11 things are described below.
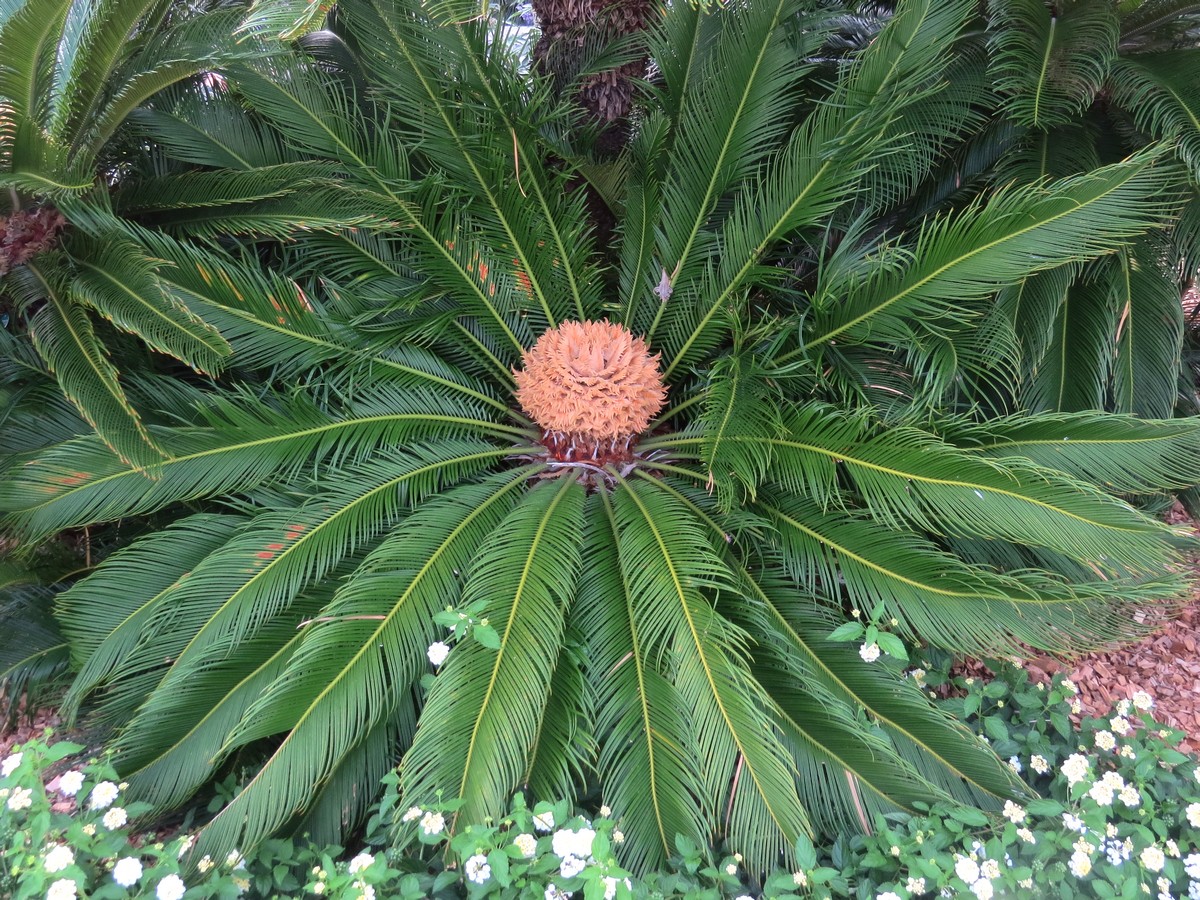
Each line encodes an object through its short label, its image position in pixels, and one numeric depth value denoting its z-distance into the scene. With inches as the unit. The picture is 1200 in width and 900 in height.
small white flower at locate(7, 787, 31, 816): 55.0
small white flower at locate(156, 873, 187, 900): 56.0
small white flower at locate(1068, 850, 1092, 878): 63.4
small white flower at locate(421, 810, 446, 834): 59.8
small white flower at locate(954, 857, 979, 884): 61.8
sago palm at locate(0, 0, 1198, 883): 72.5
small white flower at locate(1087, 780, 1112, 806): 68.6
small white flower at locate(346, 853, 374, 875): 57.6
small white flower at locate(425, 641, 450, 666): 68.2
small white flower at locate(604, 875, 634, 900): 56.7
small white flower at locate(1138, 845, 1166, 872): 64.5
